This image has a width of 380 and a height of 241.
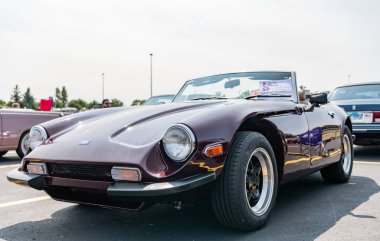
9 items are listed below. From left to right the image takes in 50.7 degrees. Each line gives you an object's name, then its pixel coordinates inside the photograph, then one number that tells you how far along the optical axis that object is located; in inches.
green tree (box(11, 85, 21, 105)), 4521.2
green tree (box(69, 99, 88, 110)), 4864.7
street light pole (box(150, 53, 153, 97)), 1612.1
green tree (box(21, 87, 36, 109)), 4449.3
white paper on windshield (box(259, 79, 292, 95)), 157.5
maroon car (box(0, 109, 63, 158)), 295.9
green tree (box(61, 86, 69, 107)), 4943.9
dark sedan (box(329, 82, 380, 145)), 277.3
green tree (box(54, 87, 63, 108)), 4878.4
